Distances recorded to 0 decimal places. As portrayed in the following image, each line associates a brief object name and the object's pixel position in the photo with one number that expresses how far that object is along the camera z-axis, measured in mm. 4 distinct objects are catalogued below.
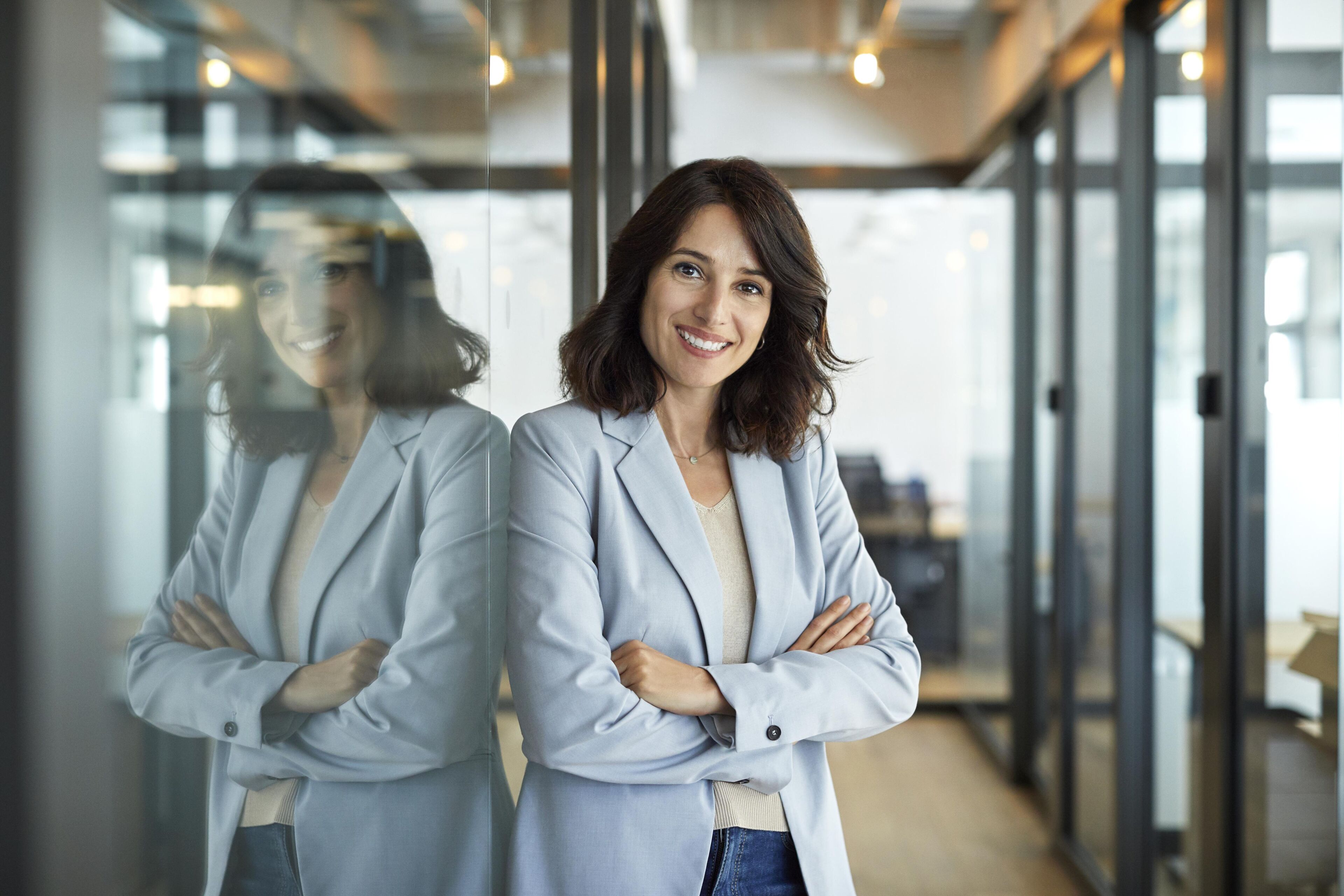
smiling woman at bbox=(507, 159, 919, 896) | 1273
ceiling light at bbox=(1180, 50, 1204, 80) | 2457
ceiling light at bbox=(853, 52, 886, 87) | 2867
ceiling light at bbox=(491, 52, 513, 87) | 1437
